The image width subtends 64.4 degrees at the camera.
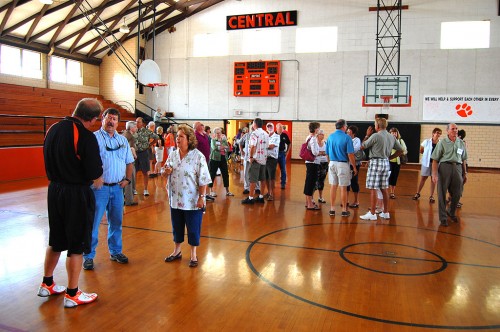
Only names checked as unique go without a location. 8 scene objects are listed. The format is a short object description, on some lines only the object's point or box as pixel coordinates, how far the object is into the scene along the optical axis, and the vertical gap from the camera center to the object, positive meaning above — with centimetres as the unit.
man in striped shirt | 388 -50
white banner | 1634 +110
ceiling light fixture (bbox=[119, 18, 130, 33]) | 1521 +393
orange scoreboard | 1862 +255
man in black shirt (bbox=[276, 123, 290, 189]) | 920 -43
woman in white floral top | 393 -46
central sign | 1830 +526
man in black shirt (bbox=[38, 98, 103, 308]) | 293 -41
